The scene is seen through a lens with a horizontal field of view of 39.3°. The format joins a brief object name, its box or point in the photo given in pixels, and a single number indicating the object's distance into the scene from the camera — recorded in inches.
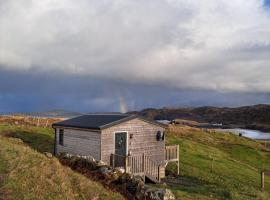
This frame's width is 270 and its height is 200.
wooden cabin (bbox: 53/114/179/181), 1189.1
